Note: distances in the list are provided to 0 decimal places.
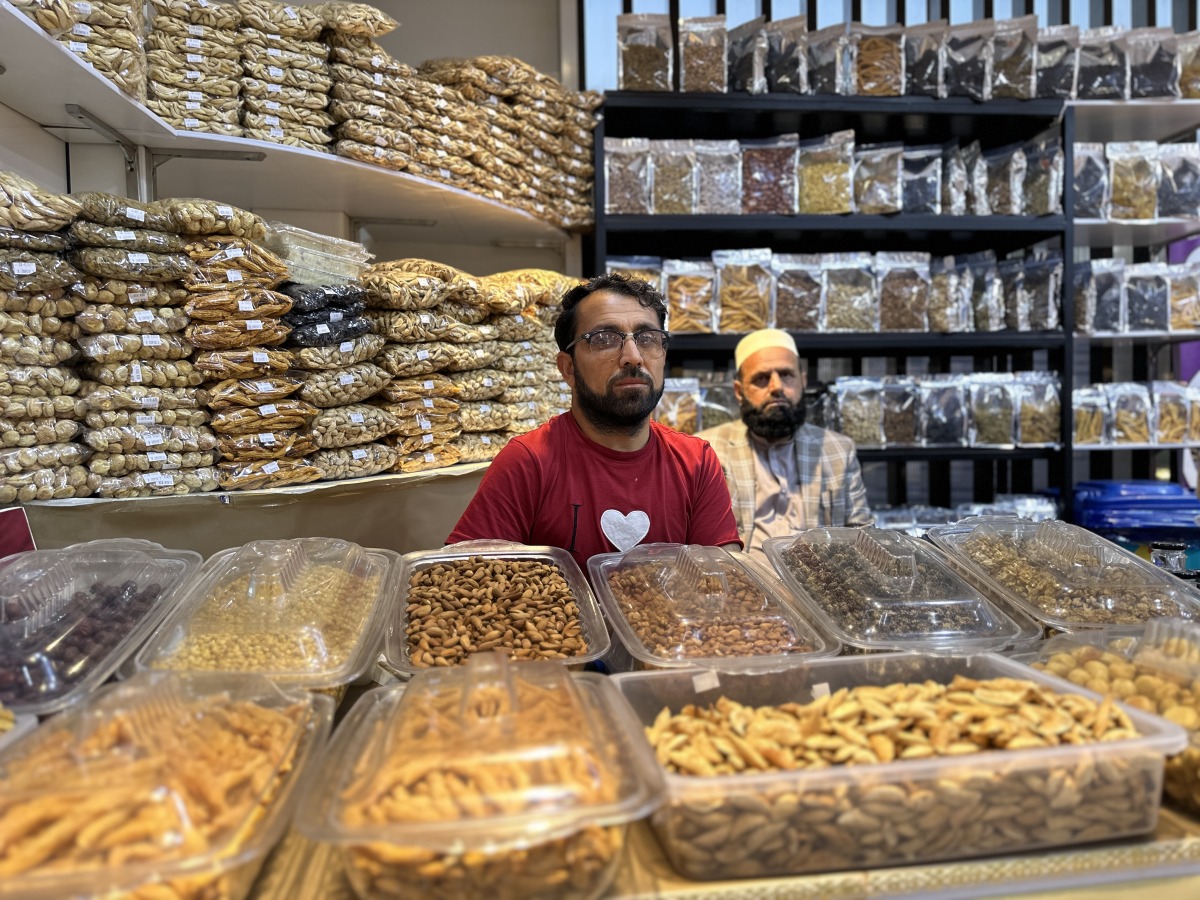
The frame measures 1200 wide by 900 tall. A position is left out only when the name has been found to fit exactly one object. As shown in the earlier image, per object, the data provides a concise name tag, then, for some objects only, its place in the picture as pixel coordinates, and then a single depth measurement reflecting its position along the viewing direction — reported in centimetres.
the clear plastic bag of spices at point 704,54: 317
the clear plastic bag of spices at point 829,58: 323
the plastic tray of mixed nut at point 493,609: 113
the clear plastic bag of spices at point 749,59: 320
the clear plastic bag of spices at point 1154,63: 340
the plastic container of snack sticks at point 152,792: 66
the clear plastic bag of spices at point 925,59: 326
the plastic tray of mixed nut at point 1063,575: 126
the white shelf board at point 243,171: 169
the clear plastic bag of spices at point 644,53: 317
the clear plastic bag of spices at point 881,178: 329
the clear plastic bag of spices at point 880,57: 326
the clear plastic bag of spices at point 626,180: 323
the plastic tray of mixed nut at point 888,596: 119
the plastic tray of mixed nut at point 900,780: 78
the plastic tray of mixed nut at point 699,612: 111
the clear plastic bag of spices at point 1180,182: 347
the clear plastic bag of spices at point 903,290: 336
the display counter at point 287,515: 188
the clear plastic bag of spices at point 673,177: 323
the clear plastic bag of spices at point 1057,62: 334
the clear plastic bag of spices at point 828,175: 326
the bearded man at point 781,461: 293
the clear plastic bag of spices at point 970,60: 326
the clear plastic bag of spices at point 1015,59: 326
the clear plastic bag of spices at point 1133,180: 344
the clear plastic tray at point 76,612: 97
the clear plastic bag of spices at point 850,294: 334
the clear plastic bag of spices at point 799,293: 334
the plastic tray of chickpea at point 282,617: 106
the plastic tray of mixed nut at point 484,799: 70
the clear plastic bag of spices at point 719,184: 328
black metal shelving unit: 321
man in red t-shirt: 187
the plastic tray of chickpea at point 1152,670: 90
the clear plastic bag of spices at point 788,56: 323
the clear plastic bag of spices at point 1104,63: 341
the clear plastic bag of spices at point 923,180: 336
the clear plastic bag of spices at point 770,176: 329
